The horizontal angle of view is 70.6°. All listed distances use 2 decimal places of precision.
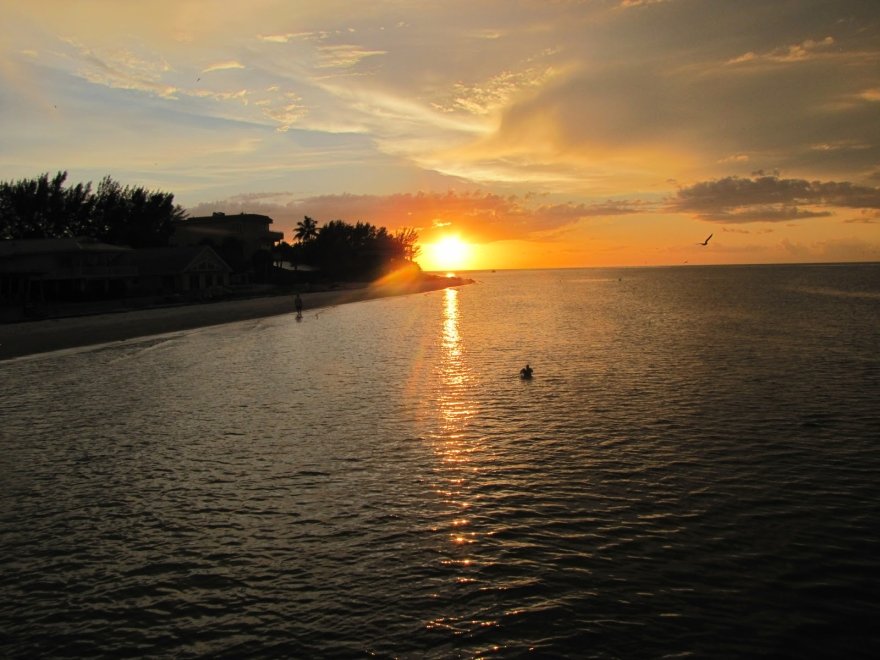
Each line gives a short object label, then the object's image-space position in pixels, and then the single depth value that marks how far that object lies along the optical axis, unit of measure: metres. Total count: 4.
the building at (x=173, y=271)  88.44
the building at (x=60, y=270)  74.88
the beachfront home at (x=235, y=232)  123.12
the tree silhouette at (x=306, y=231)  162.88
